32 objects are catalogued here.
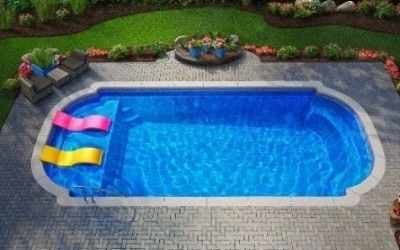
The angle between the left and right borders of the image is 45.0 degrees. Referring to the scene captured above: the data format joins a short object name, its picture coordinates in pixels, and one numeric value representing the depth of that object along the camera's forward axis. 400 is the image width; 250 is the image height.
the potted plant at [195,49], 21.22
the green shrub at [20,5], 24.55
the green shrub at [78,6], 23.84
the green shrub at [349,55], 21.31
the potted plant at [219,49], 21.14
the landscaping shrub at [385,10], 23.41
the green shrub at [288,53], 21.41
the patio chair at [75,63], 20.78
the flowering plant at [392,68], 20.33
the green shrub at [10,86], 20.12
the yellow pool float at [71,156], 17.28
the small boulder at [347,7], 24.09
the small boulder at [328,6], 24.03
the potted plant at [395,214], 14.36
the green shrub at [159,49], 21.98
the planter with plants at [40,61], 20.08
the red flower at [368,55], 21.25
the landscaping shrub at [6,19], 23.44
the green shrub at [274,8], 23.81
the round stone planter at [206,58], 21.27
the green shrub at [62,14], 24.06
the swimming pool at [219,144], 16.84
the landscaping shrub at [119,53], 21.80
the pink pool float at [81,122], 18.70
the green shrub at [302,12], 23.52
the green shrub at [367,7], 23.84
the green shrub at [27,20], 23.75
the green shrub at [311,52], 21.39
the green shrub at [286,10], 23.70
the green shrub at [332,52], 21.27
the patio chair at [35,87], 19.48
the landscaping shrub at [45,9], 23.50
